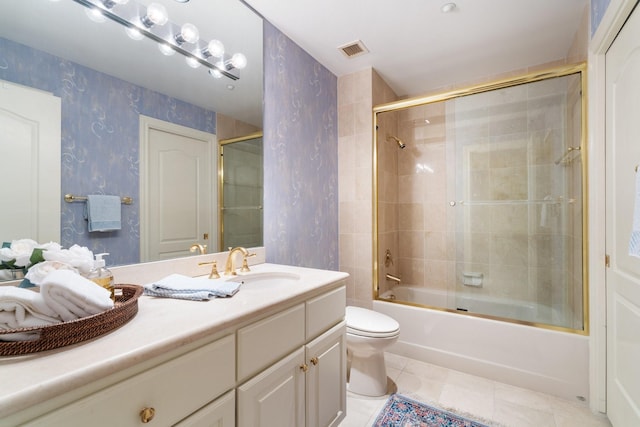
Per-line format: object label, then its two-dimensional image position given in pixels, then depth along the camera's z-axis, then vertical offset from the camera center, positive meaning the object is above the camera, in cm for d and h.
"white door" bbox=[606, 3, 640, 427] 122 -5
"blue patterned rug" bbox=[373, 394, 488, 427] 154 -112
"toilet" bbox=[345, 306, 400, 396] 171 -81
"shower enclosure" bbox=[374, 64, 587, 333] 194 +11
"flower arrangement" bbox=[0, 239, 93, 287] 87 -13
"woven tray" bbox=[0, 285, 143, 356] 59 -26
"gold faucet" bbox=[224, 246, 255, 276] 148 -25
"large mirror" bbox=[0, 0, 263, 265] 96 +49
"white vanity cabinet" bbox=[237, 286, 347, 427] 93 -58
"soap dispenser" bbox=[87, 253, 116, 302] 91 -20
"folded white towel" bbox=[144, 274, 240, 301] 102 -27
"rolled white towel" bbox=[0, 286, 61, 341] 61 -22
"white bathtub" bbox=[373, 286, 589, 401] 174 -91
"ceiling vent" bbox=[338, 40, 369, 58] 212 +124
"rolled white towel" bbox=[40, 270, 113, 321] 66 -19
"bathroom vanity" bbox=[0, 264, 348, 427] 55 -38
